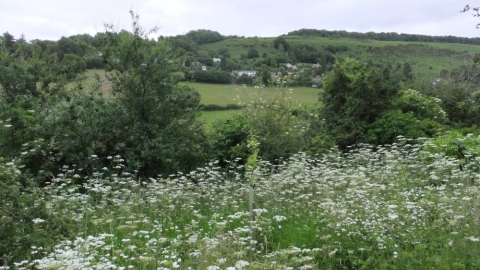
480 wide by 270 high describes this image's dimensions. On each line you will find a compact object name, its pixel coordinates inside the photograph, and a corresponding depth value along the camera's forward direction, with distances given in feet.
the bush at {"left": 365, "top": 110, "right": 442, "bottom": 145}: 42.09
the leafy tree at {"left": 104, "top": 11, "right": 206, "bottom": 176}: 31.99
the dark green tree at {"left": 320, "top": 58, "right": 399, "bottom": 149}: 44.70
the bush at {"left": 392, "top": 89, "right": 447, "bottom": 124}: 47.24
